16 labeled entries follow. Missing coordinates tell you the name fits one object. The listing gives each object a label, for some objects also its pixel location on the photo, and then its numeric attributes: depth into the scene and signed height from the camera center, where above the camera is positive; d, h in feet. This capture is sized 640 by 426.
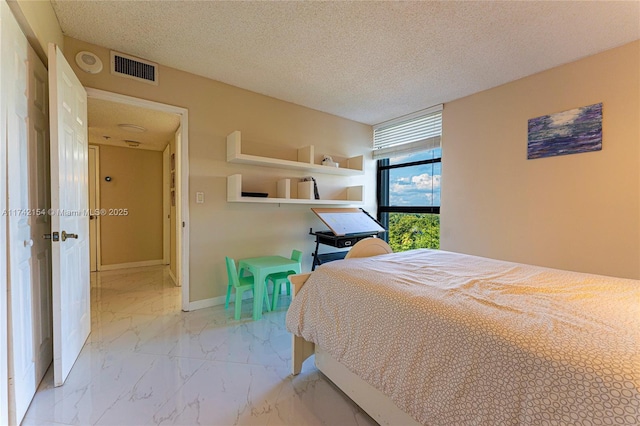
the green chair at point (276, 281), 9.32 -2.49
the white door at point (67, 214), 5.17 -0.10
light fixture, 11.62 +3.61
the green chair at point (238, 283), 8.59 -2.42
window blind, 11.29 +3.52
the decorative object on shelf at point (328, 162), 11.68 +2.07
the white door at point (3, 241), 3.87 -0.47
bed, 2.42 -1.51
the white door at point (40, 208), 5.19 +0.02
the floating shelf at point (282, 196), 9.23 +0.54
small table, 8.63 -1.99
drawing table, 10.55 -0.80
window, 11.59 +1.51
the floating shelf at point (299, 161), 9.15 +1.83
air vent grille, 7.67 +4.17
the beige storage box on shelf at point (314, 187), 11.04 +0.93
